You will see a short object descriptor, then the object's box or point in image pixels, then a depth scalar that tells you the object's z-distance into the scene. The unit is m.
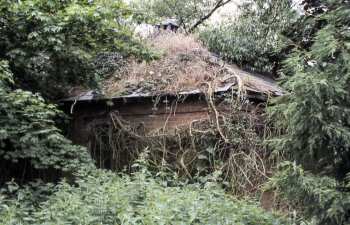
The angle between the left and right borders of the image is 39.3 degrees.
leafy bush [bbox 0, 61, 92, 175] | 7.18
